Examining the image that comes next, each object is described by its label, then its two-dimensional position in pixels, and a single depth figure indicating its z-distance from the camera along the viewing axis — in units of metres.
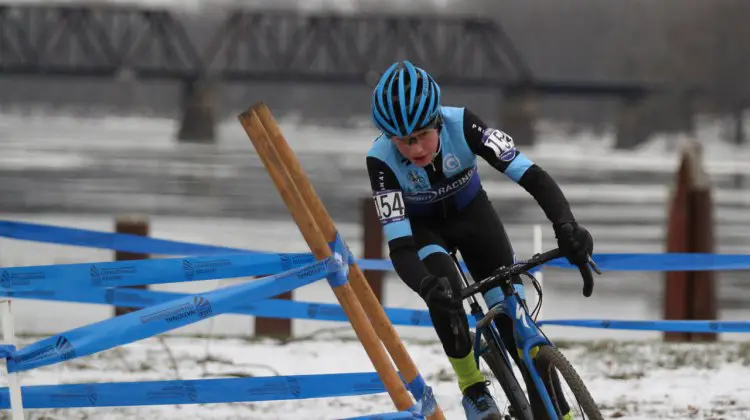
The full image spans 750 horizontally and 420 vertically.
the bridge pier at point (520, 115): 195.75
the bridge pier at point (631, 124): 187.87
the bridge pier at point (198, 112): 187.25
